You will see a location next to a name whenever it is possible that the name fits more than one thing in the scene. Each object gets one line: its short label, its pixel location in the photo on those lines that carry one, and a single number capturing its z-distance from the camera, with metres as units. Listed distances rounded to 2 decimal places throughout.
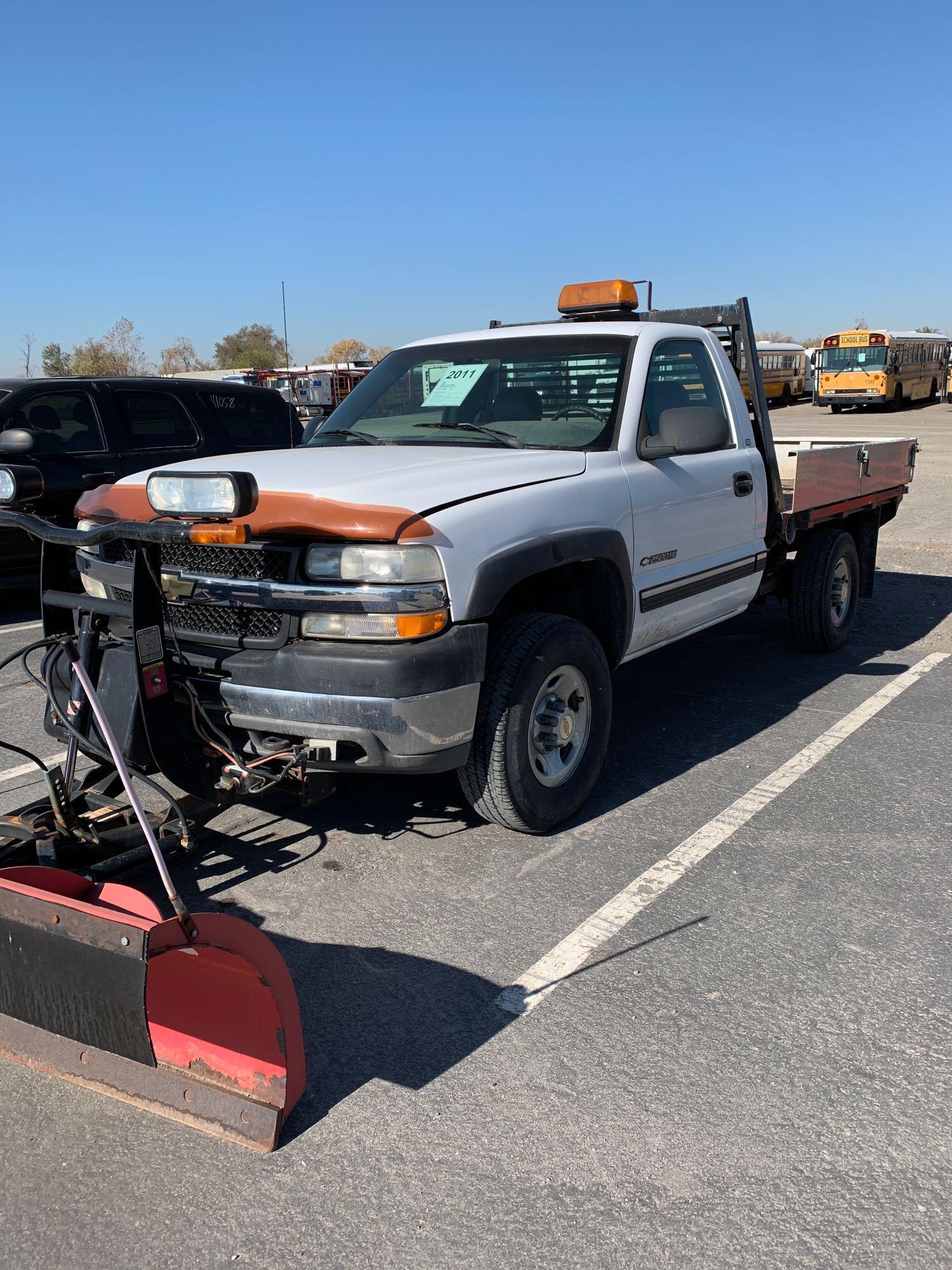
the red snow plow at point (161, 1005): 2.42
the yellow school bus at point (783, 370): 38.78
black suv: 7.79
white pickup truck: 3.43
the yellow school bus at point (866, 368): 35.59
